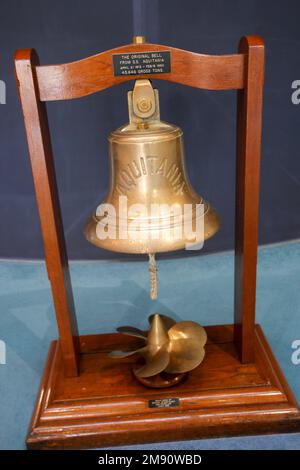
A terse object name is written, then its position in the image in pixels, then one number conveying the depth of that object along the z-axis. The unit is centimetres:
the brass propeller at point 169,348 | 112
